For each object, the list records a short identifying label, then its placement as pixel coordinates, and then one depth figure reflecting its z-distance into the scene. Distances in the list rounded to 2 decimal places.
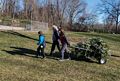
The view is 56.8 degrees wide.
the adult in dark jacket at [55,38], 5.64
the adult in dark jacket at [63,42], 5.25
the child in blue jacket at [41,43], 5.28
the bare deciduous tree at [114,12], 32.67
